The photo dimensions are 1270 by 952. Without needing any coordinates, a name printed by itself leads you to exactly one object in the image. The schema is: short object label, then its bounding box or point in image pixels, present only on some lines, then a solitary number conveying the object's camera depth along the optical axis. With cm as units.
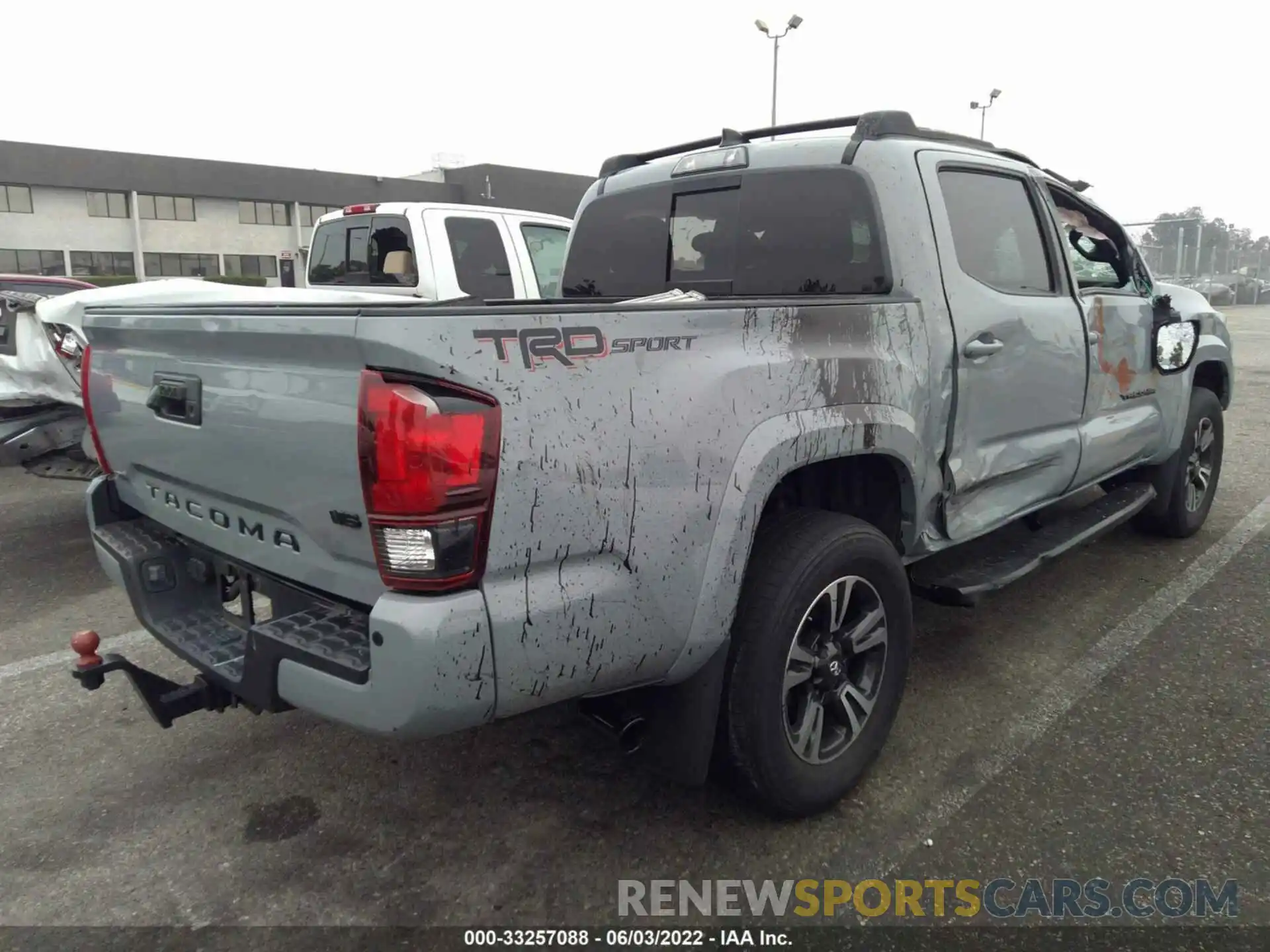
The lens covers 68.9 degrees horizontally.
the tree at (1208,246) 4616
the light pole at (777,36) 1689
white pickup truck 655
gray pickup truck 193
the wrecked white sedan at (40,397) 518
